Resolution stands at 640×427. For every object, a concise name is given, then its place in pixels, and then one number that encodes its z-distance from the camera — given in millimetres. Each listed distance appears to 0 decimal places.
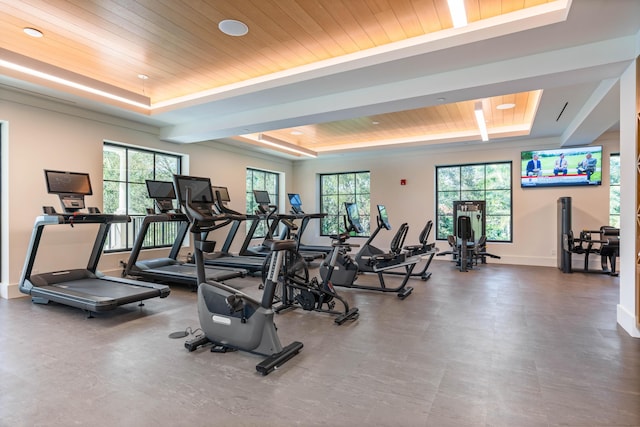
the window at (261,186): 9367
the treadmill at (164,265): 5387
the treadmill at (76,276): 4080
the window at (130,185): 6199
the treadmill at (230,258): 6492
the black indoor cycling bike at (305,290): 3945
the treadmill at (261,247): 7483
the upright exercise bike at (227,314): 2748
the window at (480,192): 8281
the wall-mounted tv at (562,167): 7215
